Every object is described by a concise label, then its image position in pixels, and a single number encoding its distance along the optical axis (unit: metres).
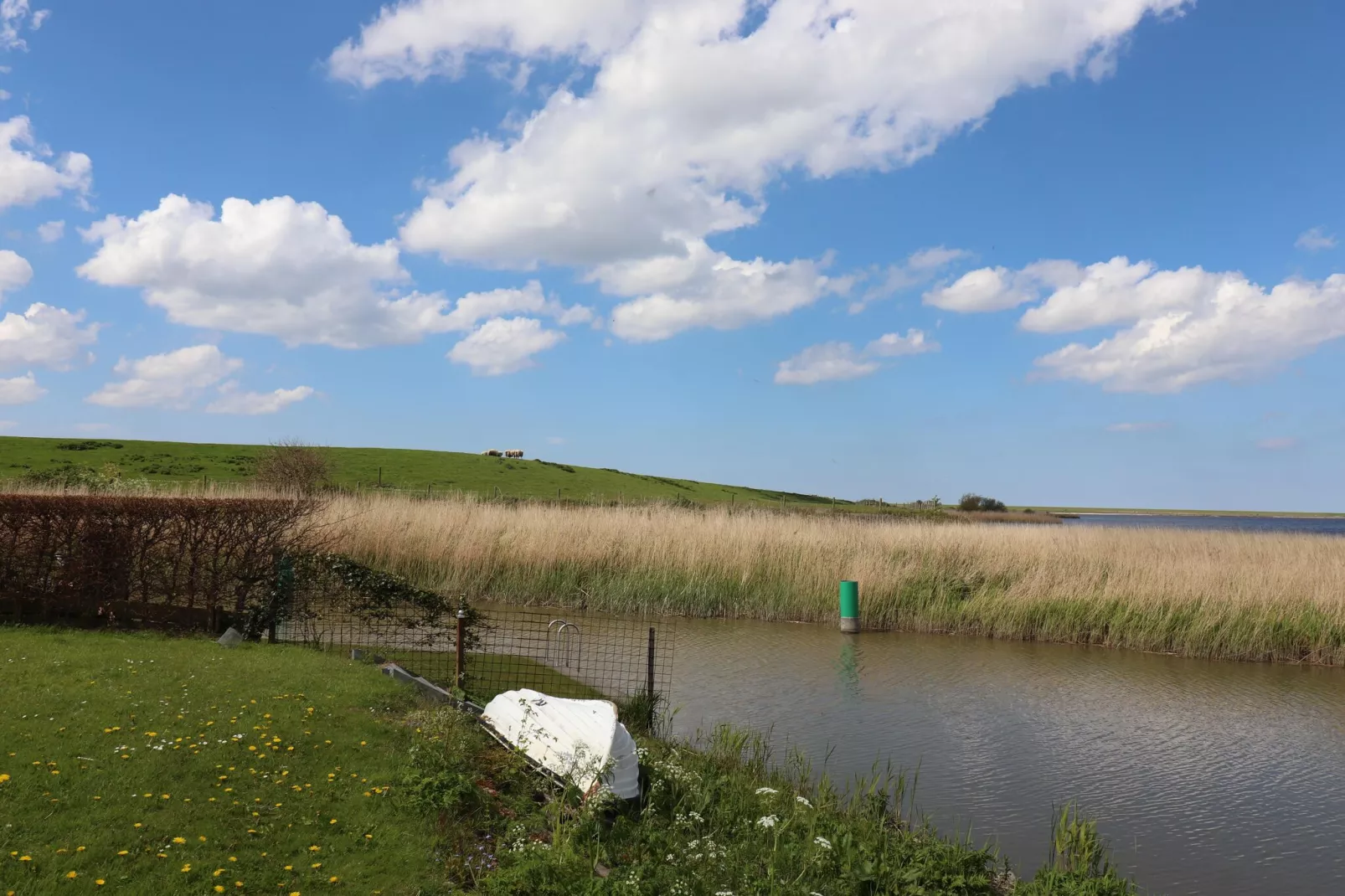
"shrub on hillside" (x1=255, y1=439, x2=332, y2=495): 31.91
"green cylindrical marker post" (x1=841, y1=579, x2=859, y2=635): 14.95
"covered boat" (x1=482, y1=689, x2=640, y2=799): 5.23
